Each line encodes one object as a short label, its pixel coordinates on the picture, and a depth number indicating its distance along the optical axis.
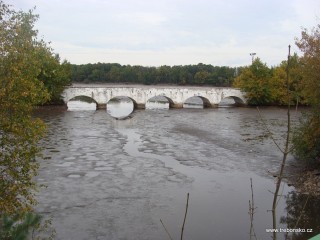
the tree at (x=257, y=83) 58.88
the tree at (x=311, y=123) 19.25
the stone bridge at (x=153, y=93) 52.84
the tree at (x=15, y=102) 9.27
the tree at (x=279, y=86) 59.03
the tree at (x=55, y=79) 50.62
